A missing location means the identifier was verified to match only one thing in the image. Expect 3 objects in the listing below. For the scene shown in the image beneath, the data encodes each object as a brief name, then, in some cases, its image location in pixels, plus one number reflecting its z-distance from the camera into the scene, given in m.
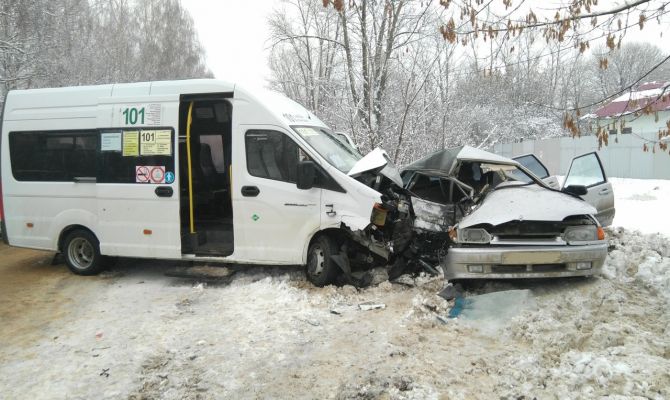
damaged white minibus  5.79
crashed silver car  4.96
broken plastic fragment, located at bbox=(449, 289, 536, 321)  4.57
